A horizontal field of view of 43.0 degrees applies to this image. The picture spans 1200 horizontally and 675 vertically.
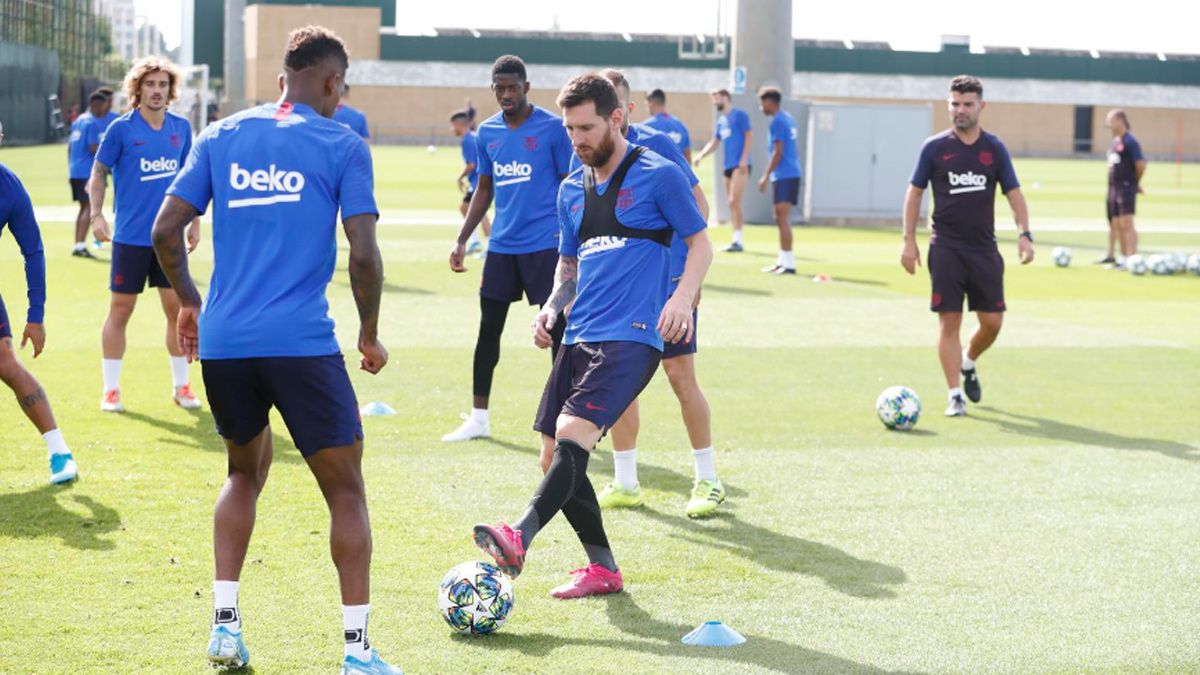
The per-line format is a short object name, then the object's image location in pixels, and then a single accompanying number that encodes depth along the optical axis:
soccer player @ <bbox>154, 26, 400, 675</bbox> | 5.11
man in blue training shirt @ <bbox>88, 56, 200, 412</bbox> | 10.26
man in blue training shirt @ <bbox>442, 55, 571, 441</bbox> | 9.68
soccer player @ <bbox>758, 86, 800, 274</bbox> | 20.66
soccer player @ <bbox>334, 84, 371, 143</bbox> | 18.20
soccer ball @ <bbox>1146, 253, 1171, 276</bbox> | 22.45
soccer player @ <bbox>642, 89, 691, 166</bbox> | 18.62
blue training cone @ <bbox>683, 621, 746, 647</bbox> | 5.86
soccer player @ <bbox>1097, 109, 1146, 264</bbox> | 22.56
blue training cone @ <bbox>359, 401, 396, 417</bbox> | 10.80
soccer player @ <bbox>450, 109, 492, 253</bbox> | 21.05
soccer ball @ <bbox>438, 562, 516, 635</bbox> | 5.86
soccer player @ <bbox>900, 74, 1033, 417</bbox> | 11.13
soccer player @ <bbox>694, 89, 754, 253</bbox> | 24.08
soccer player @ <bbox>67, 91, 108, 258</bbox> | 21.38
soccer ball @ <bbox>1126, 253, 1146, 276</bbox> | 22.41
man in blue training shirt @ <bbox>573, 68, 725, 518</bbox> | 7.92
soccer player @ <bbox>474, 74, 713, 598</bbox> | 6.09
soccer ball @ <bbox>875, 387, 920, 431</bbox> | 10.63
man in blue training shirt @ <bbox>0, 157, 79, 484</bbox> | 7.77
